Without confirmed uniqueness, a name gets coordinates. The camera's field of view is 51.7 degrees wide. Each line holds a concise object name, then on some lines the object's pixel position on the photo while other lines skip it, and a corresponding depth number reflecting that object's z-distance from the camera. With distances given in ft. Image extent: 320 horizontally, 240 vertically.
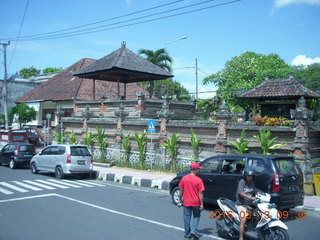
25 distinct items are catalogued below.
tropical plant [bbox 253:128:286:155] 43.75
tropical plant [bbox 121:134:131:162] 63.05
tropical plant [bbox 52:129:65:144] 79.41
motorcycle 19.90
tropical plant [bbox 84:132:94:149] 71.15
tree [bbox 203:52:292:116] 90.27
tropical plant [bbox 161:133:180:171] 55.16
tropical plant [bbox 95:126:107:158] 68.33
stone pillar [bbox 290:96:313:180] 41.86
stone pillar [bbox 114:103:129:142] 65.67
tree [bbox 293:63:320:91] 128.78
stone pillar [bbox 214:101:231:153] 49.37
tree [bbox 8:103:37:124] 106.52
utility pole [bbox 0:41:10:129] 94.43
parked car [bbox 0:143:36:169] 63.00
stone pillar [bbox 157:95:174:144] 57.97
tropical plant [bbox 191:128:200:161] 52.80
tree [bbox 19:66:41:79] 250.98
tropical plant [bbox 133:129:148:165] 59.77
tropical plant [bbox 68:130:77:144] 76.69
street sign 53.93
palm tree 101.60
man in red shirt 21.42
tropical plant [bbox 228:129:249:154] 46.42
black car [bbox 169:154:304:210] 26.27
